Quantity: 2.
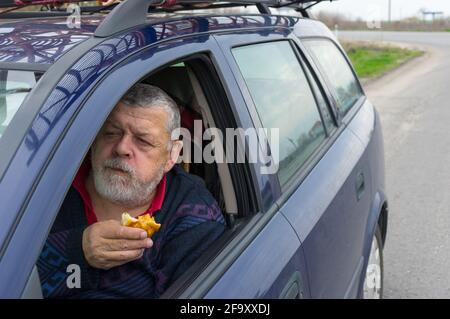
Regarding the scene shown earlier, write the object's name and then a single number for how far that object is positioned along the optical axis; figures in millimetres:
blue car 1233
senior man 1707
